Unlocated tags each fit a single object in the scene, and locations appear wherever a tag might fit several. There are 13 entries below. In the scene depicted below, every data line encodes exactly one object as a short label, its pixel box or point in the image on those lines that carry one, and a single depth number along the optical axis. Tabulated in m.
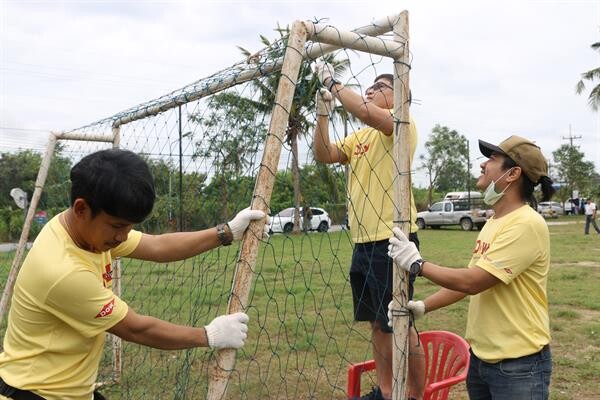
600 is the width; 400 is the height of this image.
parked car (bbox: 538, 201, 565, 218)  36.16
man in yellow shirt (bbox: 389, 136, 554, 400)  1.99
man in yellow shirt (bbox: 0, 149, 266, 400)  1.52
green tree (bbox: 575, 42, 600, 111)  25.30
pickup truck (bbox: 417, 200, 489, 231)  21.83
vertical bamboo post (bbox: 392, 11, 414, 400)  2.17
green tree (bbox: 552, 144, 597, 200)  40.78
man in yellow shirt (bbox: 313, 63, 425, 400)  2.62
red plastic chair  2.88
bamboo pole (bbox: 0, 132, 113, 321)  4.24
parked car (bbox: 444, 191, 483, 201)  32.00
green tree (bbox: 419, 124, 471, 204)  39.69
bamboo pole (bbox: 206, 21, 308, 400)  1.72
